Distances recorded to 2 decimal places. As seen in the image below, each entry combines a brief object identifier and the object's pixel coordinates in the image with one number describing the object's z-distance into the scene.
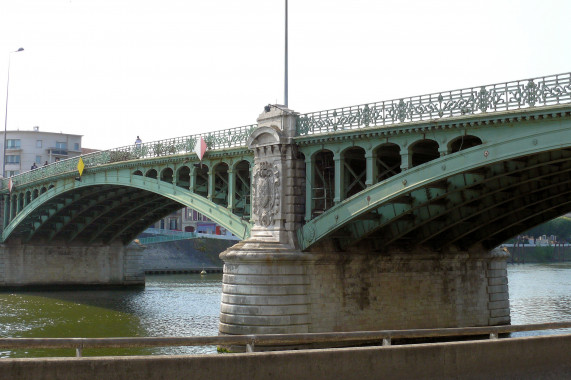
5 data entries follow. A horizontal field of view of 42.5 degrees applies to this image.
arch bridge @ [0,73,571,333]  26.94
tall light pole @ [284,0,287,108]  36.25
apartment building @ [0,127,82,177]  111.81
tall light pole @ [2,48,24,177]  79.25
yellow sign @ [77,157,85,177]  56.53
